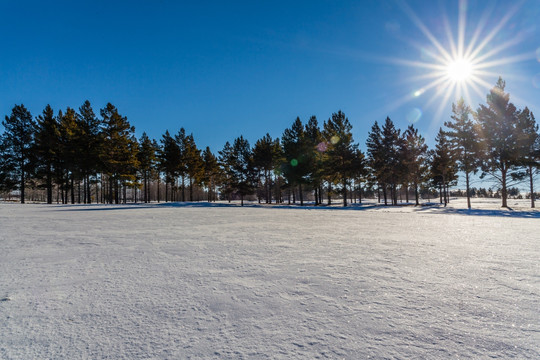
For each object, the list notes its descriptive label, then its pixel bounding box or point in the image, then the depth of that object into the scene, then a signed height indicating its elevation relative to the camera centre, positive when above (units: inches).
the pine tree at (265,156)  1376.7 +198.4
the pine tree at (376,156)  1168.1 +160.3
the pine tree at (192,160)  1451.3 +194.9
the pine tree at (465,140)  900.0 +190.6
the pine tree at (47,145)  1068.5 +229.2
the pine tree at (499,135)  823.1 +187.2
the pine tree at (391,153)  1140.5 +169.4
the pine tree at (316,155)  1099.3 +163.3
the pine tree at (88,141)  1079.6 +249.7
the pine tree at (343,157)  1018.7 +134.2
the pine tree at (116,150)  1107.9 +209.9
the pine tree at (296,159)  1117.1 +146.8
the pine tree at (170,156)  1398.9 +217.2
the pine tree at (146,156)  1418.6 +220.7
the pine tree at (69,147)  1066.1 +217.5
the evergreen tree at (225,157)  1781.3 +265.9
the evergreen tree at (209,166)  1764.3 +185.4
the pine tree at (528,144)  800.9 +140.8
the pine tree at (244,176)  1342.3 +75.0
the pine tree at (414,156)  1128.2 +149.7
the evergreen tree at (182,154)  1429.7 +234.4
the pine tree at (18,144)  1071.0 +240.0
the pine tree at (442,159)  1158.3 +140.3
